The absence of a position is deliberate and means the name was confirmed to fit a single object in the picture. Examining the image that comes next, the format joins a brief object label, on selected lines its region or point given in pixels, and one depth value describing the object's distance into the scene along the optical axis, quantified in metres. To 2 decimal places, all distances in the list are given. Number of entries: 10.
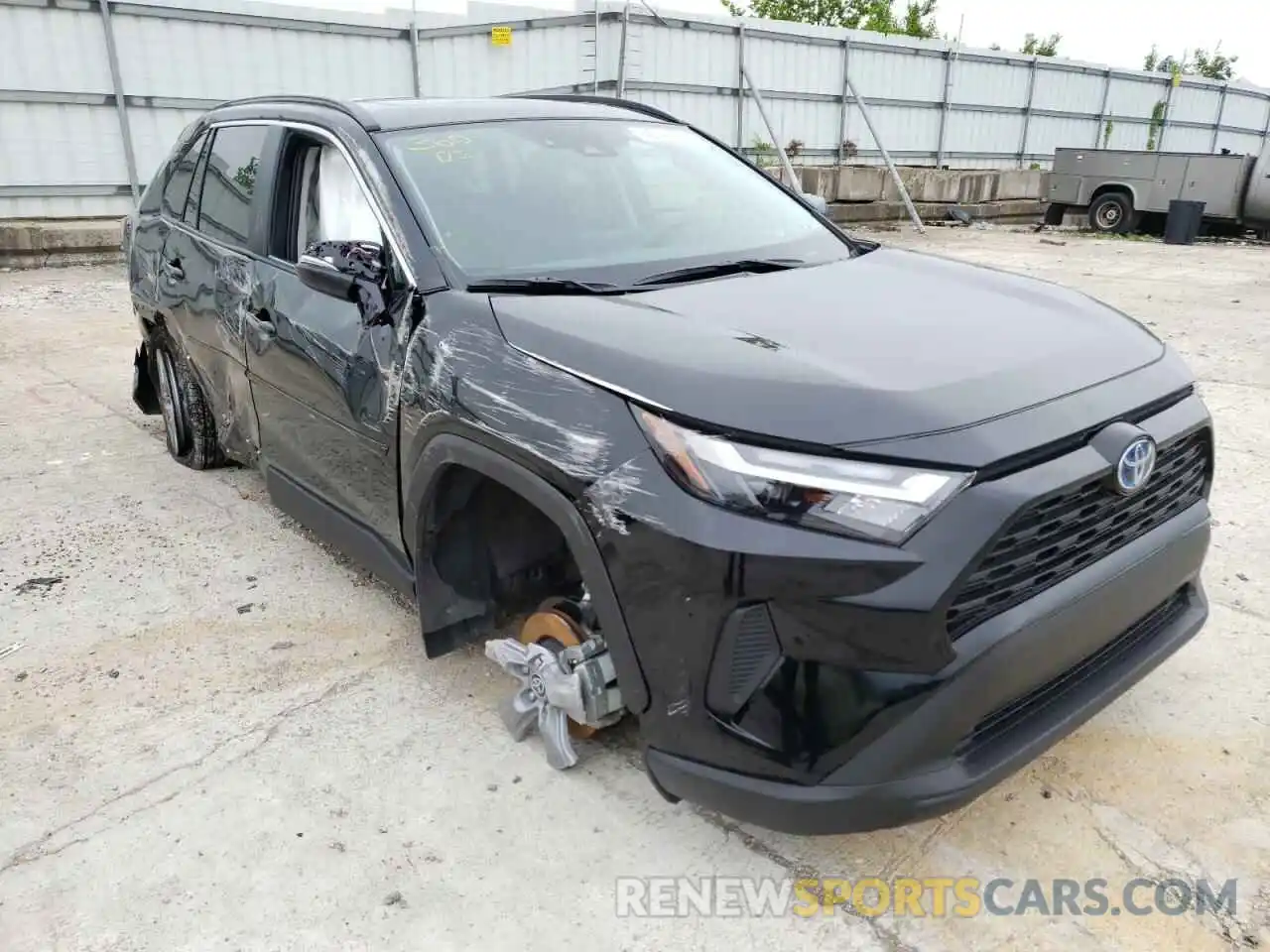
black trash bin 14.07
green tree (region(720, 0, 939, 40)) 37.97
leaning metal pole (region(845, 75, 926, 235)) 14.98
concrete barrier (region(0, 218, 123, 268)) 10.05
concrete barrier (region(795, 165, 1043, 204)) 14.95
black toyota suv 1.75
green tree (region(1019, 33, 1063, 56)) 43.75
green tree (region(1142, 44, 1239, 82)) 45.09
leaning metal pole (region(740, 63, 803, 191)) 13.37
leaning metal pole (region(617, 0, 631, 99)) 13.06
